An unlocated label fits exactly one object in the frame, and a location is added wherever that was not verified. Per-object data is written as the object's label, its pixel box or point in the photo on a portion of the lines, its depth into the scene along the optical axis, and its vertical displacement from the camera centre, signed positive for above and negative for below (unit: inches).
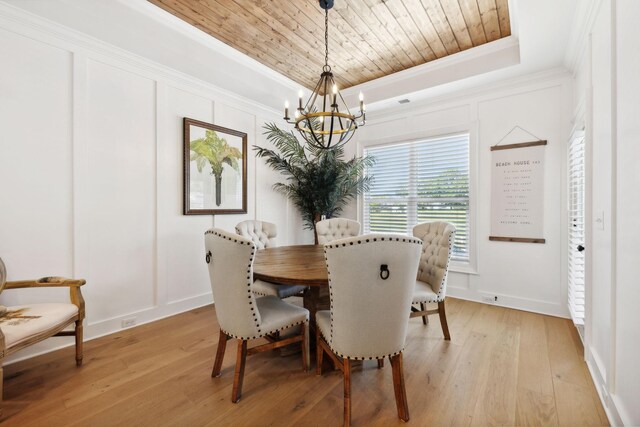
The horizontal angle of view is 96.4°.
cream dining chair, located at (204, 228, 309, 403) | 65.3 -20.8
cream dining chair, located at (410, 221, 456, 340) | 94.0 -18.9
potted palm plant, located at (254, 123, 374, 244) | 163.8 +23.1
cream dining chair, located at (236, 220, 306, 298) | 104.7 -13.1
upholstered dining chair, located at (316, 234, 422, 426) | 55.3 -17.4
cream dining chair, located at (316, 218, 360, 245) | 142.9 -8.5
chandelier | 87.8 +31.4
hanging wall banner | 125.0 +8.8
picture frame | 129.5 +21.2
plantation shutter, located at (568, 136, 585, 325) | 97.6 -7.5
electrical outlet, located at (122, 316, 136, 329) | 109.3 -42.2
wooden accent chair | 66.1 -27.0
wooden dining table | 69.8 -15.6
